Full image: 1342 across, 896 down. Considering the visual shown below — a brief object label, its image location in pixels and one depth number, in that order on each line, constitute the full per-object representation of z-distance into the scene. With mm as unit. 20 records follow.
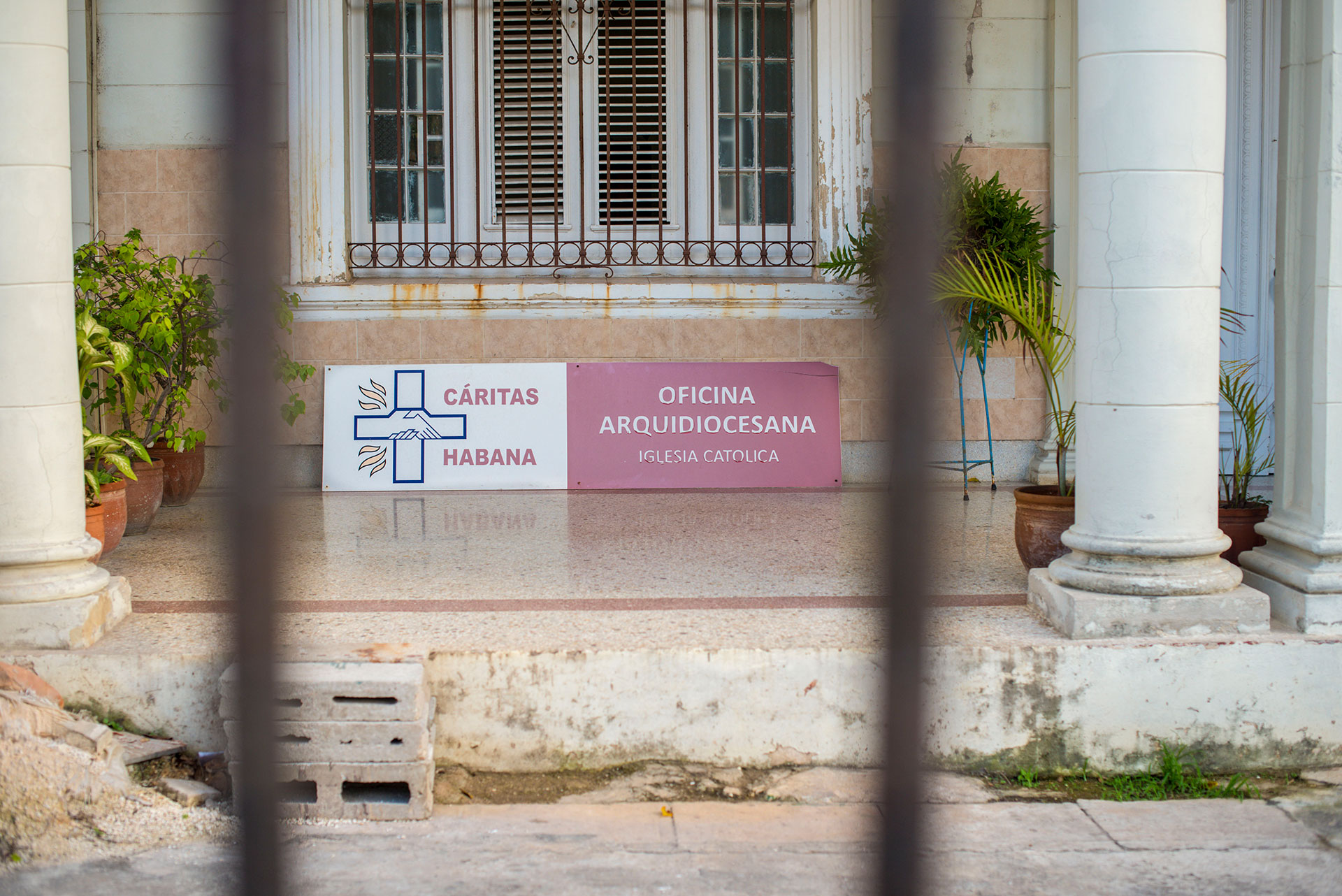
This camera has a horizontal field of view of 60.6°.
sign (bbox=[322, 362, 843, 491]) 6742
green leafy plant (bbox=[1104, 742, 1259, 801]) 3416
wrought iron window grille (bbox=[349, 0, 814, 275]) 7102
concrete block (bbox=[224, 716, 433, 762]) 3203
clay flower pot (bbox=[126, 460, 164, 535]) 5422
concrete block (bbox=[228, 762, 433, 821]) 3195
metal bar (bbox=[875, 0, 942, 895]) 896
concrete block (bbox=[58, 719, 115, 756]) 3182
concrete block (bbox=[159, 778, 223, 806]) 3193
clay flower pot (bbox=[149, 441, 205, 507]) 6168
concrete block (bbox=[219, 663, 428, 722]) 3209
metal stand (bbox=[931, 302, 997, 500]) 6461
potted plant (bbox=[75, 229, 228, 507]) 5449
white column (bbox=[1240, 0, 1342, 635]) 3625
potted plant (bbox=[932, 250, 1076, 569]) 4098
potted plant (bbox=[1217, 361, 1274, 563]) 4141
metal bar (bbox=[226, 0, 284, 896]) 932
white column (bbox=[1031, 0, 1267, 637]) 3465
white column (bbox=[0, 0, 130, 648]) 3547
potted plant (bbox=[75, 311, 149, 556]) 4477
